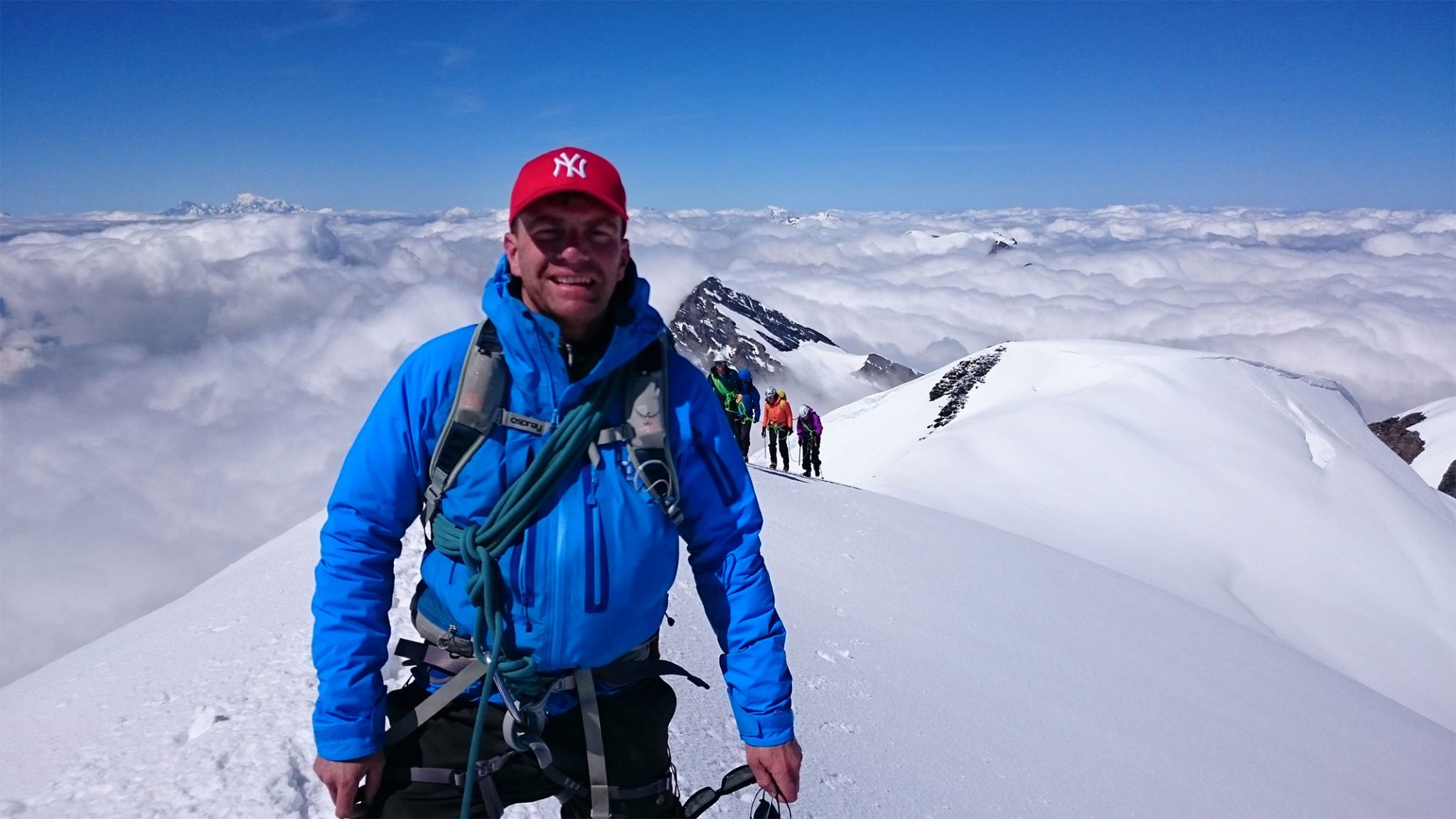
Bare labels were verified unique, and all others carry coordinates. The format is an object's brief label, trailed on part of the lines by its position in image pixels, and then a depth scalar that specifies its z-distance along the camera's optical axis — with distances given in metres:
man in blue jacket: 2.17
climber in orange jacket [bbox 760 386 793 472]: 18.86
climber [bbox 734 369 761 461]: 15.28
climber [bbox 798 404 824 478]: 19.59
